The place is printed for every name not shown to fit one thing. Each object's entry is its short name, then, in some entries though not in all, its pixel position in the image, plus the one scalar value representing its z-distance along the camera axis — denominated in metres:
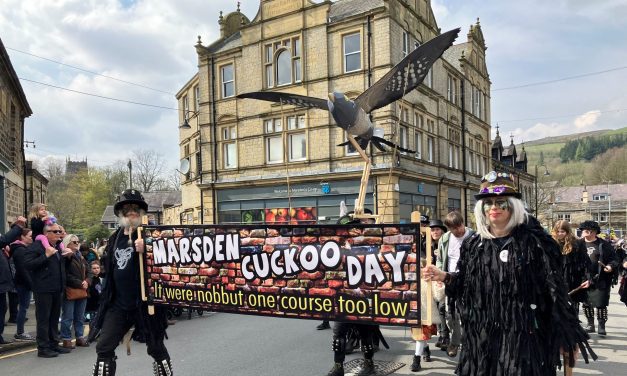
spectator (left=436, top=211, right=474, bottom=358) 6.06
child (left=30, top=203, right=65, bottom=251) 6.85
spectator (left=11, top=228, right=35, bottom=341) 7.51
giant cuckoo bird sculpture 4.89
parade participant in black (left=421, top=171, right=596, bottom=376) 2.91
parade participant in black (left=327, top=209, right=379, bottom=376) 5.14
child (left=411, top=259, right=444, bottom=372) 3.69
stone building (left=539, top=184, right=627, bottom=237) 63.90
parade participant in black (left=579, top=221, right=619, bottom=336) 7.25
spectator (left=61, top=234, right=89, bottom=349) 7.22
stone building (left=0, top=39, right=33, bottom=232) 13.96
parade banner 3.54
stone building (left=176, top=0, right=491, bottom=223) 19.98
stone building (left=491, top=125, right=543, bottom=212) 40.83
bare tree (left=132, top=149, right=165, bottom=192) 57.47
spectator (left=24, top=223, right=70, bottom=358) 6.66
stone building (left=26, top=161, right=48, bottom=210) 20.78
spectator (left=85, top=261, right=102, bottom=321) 8.21
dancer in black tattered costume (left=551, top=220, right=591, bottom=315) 7.07
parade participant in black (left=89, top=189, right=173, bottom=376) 4.36
